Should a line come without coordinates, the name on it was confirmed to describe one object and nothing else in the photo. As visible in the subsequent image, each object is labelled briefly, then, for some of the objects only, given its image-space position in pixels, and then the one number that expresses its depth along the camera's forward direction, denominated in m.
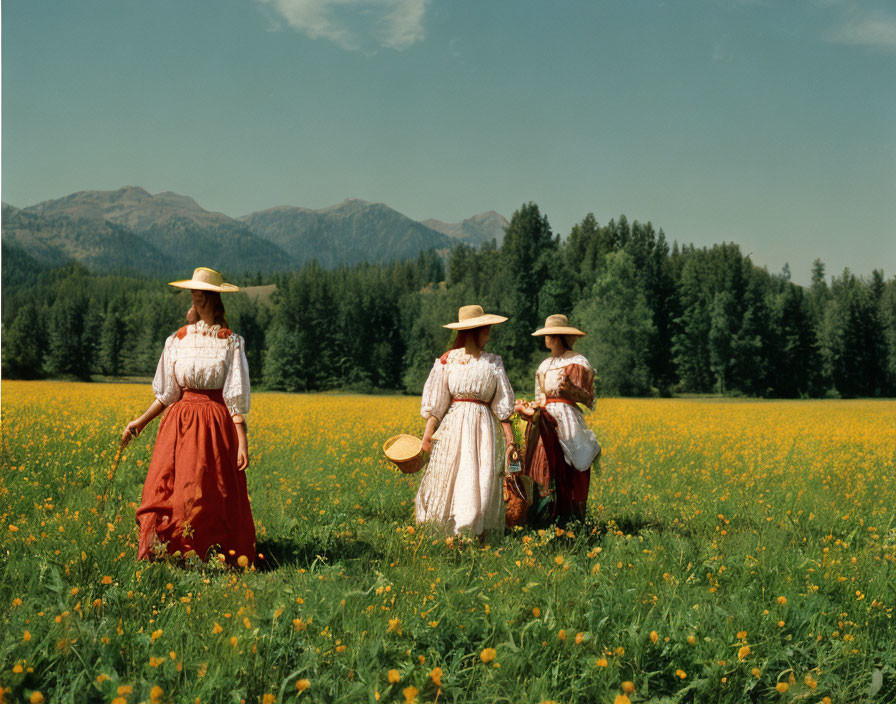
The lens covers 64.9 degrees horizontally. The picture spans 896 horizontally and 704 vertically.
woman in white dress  5.89
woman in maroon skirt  6.70
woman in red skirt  4.71
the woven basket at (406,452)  5.74
